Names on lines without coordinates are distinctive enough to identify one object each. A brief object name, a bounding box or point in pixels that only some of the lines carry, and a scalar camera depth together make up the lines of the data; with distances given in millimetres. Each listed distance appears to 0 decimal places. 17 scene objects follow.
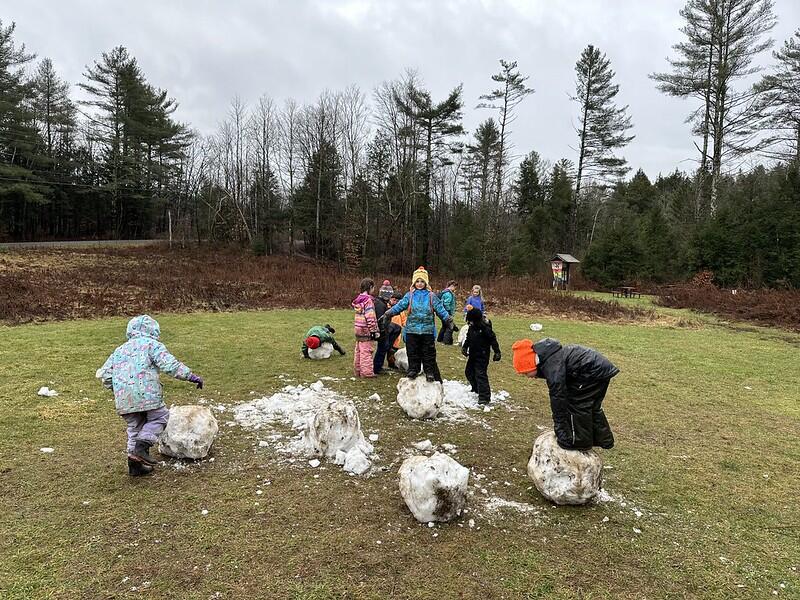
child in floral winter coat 4328
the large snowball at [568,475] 3947
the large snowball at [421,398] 6051
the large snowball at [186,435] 4715
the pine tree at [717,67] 27844
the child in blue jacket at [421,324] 6566
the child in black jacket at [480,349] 6736
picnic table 25553
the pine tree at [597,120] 36531
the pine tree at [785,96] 25172
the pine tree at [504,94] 36906
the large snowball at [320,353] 9562
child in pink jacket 7930
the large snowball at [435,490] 3678
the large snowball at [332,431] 4820
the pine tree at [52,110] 42188
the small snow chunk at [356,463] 4586
